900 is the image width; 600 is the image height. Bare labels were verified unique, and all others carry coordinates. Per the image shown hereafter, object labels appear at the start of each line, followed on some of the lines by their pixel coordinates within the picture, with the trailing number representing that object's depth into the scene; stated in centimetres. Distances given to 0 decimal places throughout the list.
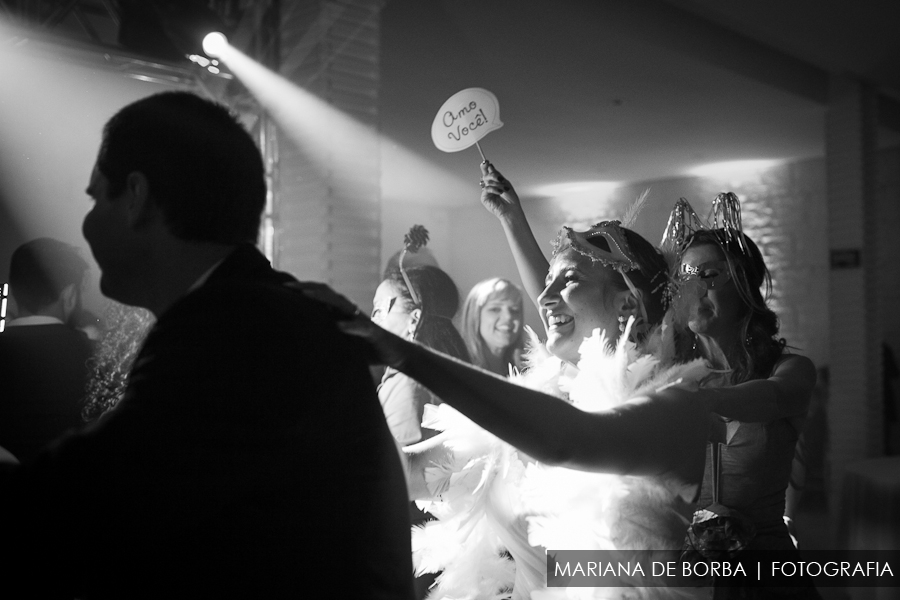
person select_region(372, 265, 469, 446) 246
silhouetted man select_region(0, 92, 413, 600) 73
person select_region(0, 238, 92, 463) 204
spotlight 349
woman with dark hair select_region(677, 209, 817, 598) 160
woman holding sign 87
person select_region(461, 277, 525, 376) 302
